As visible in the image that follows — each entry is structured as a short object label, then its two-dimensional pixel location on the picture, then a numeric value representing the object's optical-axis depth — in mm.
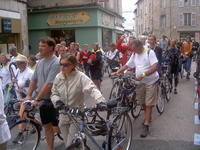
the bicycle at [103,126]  3264
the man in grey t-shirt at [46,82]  4004
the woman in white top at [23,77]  5559
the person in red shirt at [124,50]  9531
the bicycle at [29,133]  4272
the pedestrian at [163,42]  16247
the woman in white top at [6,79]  6562
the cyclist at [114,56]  11435
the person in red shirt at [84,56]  10576
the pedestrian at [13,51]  7770
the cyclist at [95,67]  9586
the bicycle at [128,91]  5789
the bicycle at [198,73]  5183
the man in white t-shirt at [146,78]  5418
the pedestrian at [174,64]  9438
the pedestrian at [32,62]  6367
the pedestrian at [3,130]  2711
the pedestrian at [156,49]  8938
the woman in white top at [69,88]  3596
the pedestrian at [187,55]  12609
